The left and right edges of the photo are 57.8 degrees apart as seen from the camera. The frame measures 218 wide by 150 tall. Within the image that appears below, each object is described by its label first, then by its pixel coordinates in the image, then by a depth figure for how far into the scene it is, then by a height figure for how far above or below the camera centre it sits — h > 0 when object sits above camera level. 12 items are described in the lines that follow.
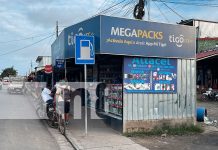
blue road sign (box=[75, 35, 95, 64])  6.22 +0.83
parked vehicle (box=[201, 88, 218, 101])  14.75 -1.43
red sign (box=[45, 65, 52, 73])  13.43 +0.50
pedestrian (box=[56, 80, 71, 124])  7.10 -0.79
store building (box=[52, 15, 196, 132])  6.34 +0.22
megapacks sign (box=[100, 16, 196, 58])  6.25 +1.27
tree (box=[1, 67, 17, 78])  64.86 +1.52
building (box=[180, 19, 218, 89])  16.41 +1.61
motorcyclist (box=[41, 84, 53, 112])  7.86 -0.79
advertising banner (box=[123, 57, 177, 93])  6.47 +0.04
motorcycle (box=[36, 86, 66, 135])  7.00 -1.51
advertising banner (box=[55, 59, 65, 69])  9.64 +0.66
